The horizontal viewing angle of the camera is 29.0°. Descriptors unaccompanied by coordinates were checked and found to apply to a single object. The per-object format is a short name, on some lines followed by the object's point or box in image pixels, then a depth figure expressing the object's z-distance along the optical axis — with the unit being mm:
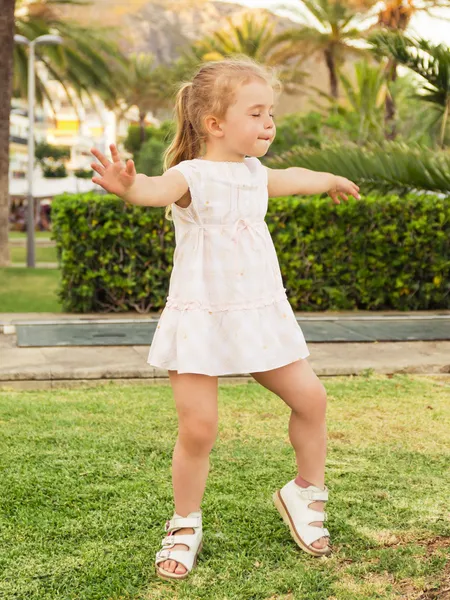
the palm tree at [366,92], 24625
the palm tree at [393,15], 28000
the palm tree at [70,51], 23375
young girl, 2699
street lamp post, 18500
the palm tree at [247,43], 45969
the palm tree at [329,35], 39750
